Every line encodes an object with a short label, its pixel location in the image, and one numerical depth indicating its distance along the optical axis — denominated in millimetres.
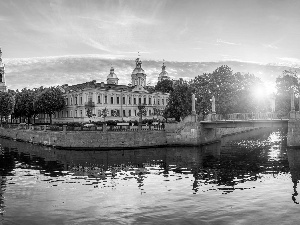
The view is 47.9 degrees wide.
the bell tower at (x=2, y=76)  125625
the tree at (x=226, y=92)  75150
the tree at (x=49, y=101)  94812
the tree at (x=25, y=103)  104875
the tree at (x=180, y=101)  81712
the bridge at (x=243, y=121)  57094
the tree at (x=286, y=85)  106750
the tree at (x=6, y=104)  93812
